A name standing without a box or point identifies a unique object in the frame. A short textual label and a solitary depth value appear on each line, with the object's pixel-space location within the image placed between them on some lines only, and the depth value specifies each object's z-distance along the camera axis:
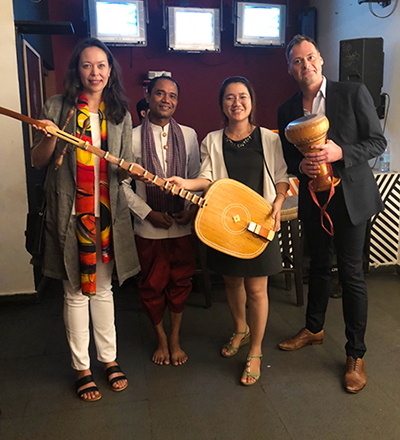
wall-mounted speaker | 3.72
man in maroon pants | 2.15
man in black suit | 1.98
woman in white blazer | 2.03
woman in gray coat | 1.82
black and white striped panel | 3.66
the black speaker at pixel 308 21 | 5.23
